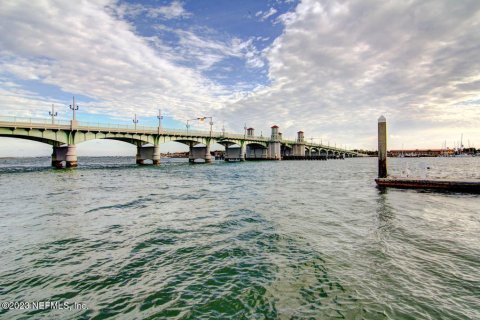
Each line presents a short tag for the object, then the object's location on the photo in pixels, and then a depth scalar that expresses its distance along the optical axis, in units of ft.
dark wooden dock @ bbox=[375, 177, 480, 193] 75.43
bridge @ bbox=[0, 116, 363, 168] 153.17
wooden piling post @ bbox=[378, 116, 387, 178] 91.61
